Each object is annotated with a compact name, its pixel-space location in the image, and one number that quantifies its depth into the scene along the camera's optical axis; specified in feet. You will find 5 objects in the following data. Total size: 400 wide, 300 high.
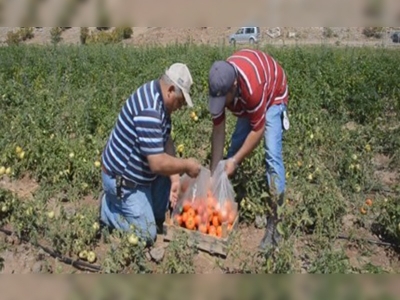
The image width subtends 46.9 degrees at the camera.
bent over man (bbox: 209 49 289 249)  9.32
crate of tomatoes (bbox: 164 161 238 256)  10.47
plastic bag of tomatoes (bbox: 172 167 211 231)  10.76
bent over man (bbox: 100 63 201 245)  9.39
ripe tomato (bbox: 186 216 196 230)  10.69
